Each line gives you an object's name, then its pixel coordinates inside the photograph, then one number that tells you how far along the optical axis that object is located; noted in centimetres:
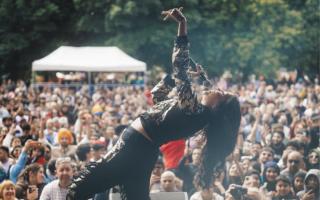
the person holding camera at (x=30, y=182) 841
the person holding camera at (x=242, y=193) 802
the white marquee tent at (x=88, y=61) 2370
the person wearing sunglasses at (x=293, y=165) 1014
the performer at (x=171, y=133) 527
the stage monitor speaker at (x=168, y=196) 630
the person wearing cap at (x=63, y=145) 1159
